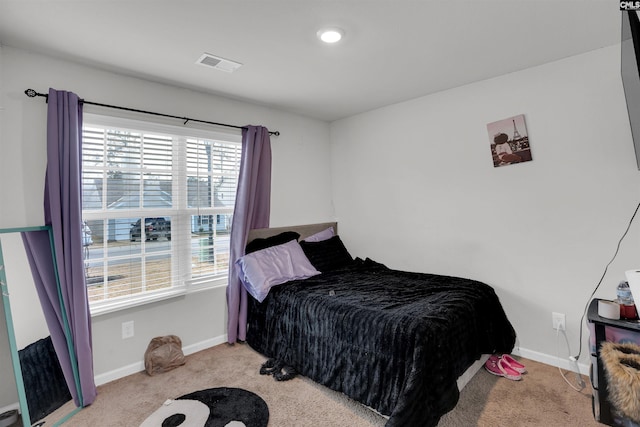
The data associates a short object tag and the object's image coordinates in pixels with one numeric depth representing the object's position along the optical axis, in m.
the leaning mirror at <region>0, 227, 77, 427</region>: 1.71
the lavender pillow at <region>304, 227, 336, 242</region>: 3.55
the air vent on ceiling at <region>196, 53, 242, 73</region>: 2.20
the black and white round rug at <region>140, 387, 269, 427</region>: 1.87
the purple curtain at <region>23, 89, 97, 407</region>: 2.01
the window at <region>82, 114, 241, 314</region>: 2.35
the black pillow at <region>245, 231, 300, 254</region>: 3.10
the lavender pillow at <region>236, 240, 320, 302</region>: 2.75
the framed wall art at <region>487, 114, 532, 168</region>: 2.53
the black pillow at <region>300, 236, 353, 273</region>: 3.28
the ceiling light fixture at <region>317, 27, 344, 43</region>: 1.89
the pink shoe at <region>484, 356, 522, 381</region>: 2.27
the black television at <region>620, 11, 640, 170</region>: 1.19
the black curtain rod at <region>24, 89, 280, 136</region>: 2.04
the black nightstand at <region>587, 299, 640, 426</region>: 1.70
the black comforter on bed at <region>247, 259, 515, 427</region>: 1.73
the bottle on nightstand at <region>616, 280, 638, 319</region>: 1.83
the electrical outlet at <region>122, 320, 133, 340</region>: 2.43
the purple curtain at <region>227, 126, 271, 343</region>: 2.94
